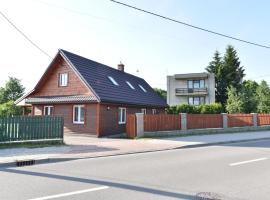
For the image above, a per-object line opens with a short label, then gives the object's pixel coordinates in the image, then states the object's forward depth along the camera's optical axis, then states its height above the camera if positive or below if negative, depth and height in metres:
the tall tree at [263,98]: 43.78 +2.70
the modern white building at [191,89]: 52.16 +4.89
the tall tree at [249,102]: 44.97 +2.15
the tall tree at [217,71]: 55.31 +8.40
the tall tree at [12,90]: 59.00 +5.32
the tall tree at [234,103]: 44.16 +1.99
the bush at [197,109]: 38.19 +0.99
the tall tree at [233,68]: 55.78 +9.01
